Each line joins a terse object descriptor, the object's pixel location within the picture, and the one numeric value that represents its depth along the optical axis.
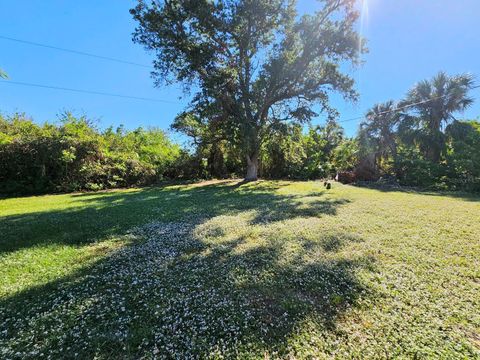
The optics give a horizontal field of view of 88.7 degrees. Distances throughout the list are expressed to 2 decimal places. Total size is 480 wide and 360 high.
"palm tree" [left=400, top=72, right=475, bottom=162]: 14.96
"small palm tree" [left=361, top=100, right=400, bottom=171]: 17.27
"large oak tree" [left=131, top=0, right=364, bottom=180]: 12.46
